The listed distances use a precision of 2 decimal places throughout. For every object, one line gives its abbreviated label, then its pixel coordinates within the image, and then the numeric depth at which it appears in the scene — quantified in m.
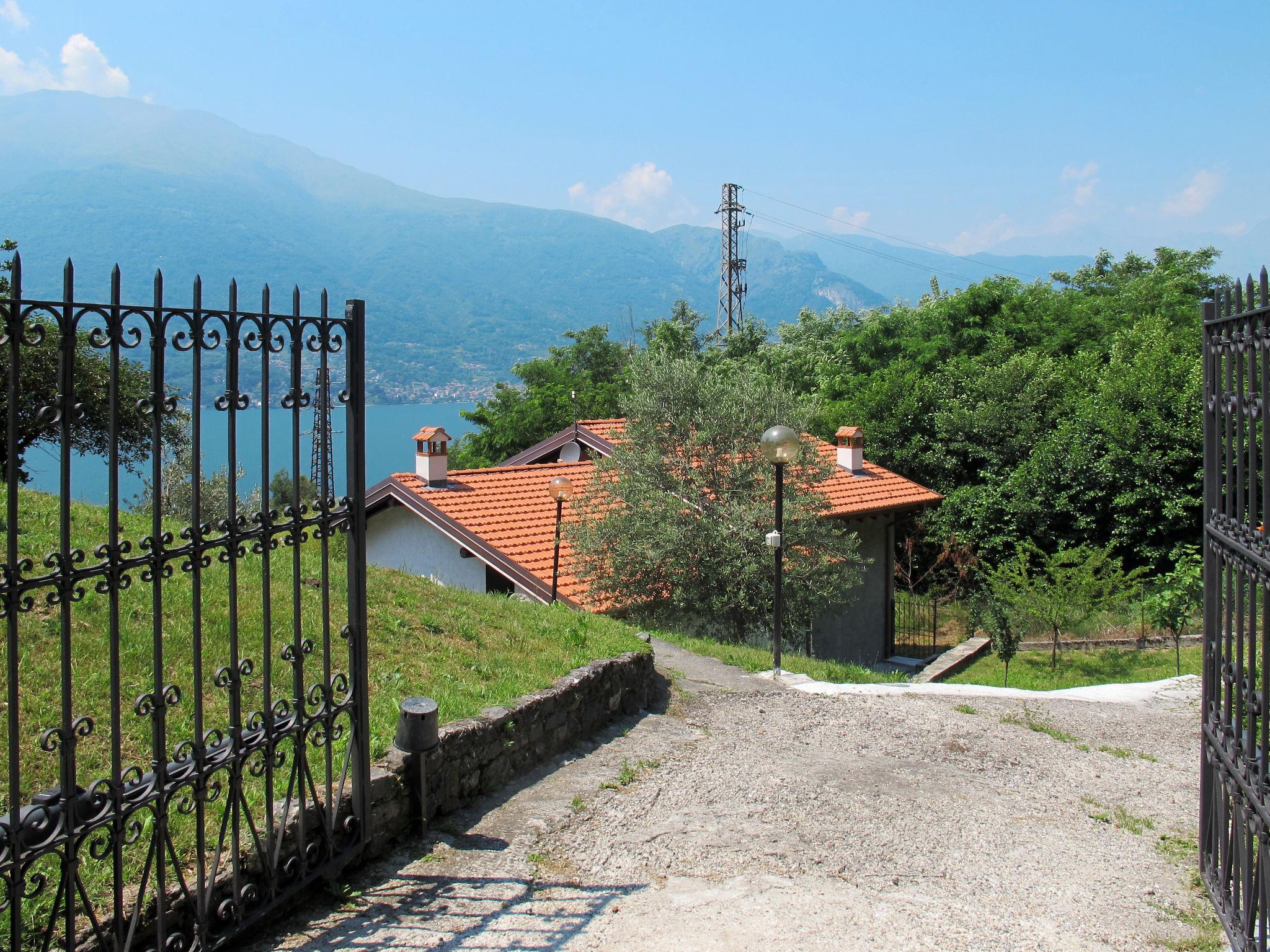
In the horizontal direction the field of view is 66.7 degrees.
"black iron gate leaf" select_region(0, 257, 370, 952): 2.95
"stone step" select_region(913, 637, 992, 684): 18.23
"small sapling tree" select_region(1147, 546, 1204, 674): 15.77
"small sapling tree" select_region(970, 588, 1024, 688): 16.09
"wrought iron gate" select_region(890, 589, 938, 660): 21.72
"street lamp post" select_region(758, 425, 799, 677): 10.43
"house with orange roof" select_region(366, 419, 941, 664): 16.06
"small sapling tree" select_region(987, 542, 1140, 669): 17.66
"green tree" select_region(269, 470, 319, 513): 44.00
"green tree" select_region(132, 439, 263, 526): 27.25
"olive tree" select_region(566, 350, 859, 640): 14.39
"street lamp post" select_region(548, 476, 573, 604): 14.30
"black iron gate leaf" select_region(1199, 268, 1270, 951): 3.62
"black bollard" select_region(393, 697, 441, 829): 4.87
